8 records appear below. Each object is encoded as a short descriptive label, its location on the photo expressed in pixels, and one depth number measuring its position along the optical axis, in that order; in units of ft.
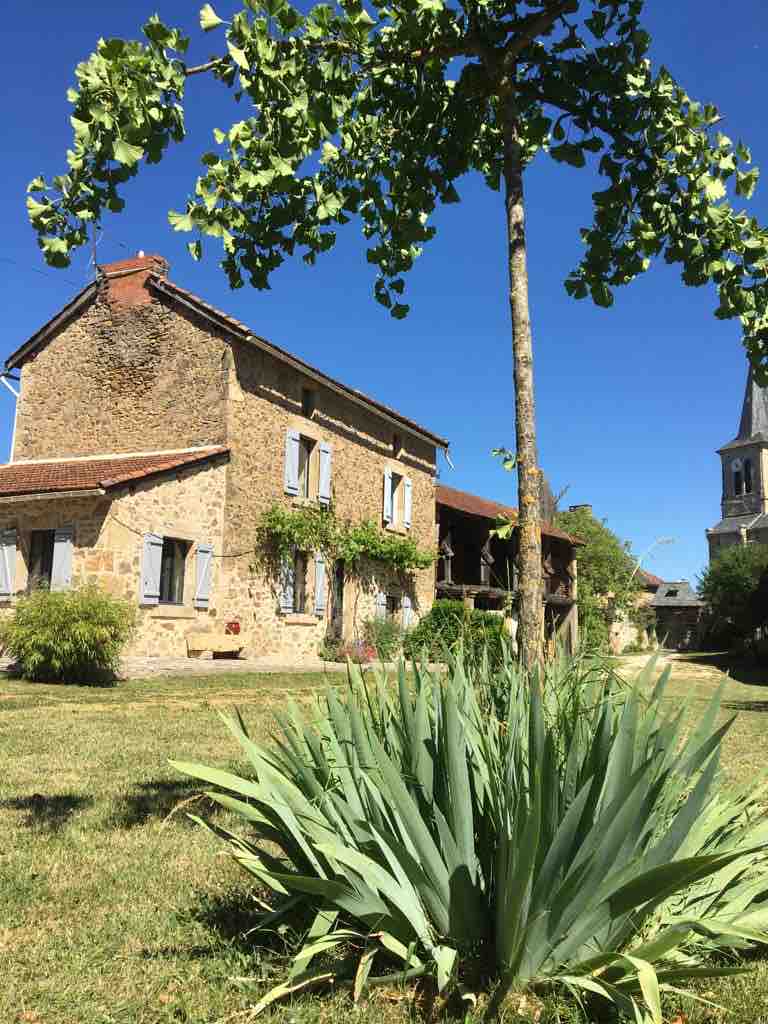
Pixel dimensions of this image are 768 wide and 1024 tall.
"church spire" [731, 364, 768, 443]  201.57
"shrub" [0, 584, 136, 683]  35.22
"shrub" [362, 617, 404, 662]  53.67
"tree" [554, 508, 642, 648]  124.67
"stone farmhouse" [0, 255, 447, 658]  42.47
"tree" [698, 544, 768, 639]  100.08
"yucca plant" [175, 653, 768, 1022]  6.48
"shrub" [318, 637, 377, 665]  53.33
